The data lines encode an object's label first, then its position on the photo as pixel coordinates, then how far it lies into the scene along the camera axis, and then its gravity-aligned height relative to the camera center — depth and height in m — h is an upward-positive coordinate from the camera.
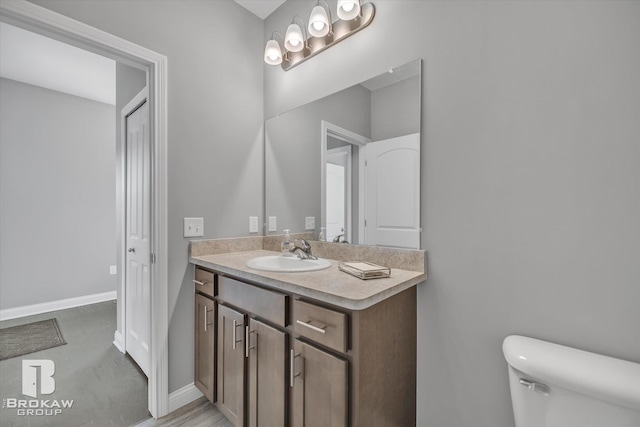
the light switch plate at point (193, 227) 1.74 -0.10
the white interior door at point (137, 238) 2.03 -0.21
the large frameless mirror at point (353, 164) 1.38 +0.26
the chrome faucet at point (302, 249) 1.66 -0.23
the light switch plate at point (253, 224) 2.08 -0.10
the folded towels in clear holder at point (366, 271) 1.20 -0.26
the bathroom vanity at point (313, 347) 0.98 -0.54
